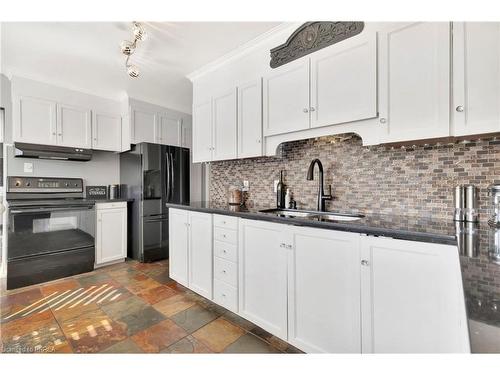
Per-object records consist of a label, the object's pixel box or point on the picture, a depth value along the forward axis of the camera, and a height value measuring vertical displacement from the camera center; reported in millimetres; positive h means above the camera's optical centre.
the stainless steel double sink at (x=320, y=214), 1835 -235
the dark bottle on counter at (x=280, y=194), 2301 -80
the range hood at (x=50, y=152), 2885 +433
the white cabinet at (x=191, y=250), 2186 -633
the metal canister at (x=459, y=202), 1409 -97
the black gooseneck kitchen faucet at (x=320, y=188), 1958 -19
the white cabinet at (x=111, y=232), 3238 -648
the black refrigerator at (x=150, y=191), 3451 -80
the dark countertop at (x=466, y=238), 567 -234
